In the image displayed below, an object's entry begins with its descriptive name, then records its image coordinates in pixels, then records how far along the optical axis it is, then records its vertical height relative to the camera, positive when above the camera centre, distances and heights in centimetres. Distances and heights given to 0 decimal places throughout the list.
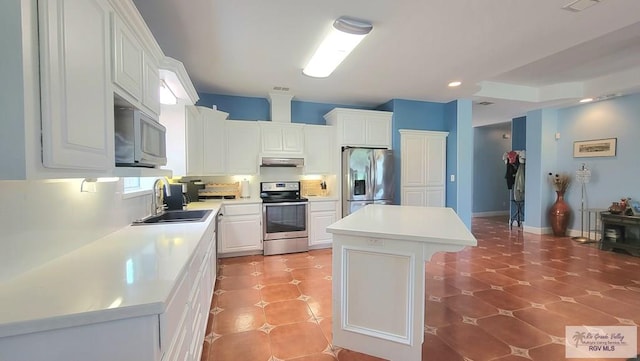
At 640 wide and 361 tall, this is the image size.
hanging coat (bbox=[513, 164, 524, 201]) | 623 -25
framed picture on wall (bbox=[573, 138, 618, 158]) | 469 +44
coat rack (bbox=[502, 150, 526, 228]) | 625 -22
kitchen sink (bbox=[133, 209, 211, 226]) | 254 -42
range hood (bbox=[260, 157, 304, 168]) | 444 +18
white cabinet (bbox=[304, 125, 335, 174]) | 464 +40
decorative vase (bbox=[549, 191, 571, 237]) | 525 -81
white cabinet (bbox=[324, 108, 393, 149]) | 465 +79
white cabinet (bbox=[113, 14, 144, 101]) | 137 +61
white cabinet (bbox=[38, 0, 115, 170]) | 88 +32
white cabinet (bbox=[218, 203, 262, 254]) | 402 -81
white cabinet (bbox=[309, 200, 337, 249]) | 446 -77
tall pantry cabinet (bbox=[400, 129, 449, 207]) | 489 +10
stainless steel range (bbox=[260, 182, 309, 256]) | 421 -80
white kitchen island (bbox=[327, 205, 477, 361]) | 180 -74
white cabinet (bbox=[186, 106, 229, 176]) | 395 +46
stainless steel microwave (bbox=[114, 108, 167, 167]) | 149 +19
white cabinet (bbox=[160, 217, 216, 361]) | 110 -71
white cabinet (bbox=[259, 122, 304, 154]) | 443 +57
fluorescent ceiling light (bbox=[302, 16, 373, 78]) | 238 +125
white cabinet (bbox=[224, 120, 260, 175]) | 428 +41
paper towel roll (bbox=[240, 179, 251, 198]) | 449 -26
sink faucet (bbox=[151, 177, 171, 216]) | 276 -25
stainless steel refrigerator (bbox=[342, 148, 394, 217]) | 452 -7
